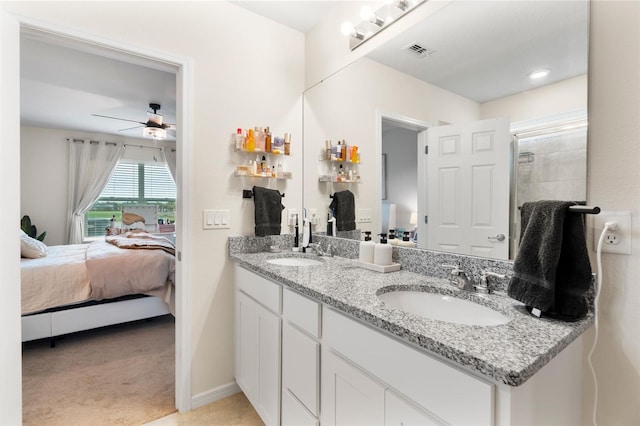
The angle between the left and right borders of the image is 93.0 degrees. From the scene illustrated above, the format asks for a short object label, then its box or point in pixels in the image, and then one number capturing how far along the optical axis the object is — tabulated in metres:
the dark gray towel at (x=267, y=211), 1.93
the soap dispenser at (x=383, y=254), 1.45
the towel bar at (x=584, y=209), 0.83
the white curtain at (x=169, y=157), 5.47
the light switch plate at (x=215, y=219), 1.80
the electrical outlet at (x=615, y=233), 0.88
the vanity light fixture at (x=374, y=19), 1.50
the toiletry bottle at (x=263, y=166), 1.94
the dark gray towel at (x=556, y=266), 0.84
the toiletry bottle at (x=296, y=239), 2.07
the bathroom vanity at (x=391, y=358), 0.66
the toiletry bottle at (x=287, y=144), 2.04
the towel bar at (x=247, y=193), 1.94
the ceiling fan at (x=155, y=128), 3.28
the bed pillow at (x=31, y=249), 2.83
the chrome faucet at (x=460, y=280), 1.13
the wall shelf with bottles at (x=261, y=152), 1.88
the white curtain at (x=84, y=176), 4.80
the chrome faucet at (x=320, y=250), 1.93
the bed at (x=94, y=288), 2.45
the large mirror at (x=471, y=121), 1.00
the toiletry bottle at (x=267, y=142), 1.95
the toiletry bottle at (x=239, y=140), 1.86
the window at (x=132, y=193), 5.16
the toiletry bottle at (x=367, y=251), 1.52
